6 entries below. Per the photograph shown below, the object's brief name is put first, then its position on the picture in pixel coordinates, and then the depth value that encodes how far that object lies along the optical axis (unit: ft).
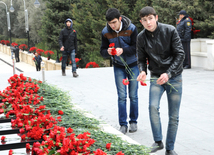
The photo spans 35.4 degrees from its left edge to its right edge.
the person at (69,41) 35.22
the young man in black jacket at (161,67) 12.40
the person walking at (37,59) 68.08
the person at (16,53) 114.60
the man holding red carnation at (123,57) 16.33
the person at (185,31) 38.73
